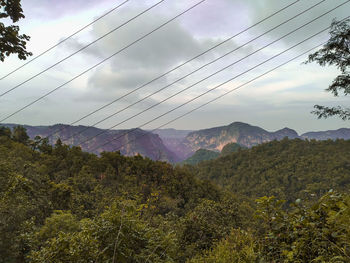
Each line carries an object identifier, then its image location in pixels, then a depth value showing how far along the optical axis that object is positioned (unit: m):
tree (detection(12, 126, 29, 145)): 44.54
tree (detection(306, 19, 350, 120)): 13.51
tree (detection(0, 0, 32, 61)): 4.60
